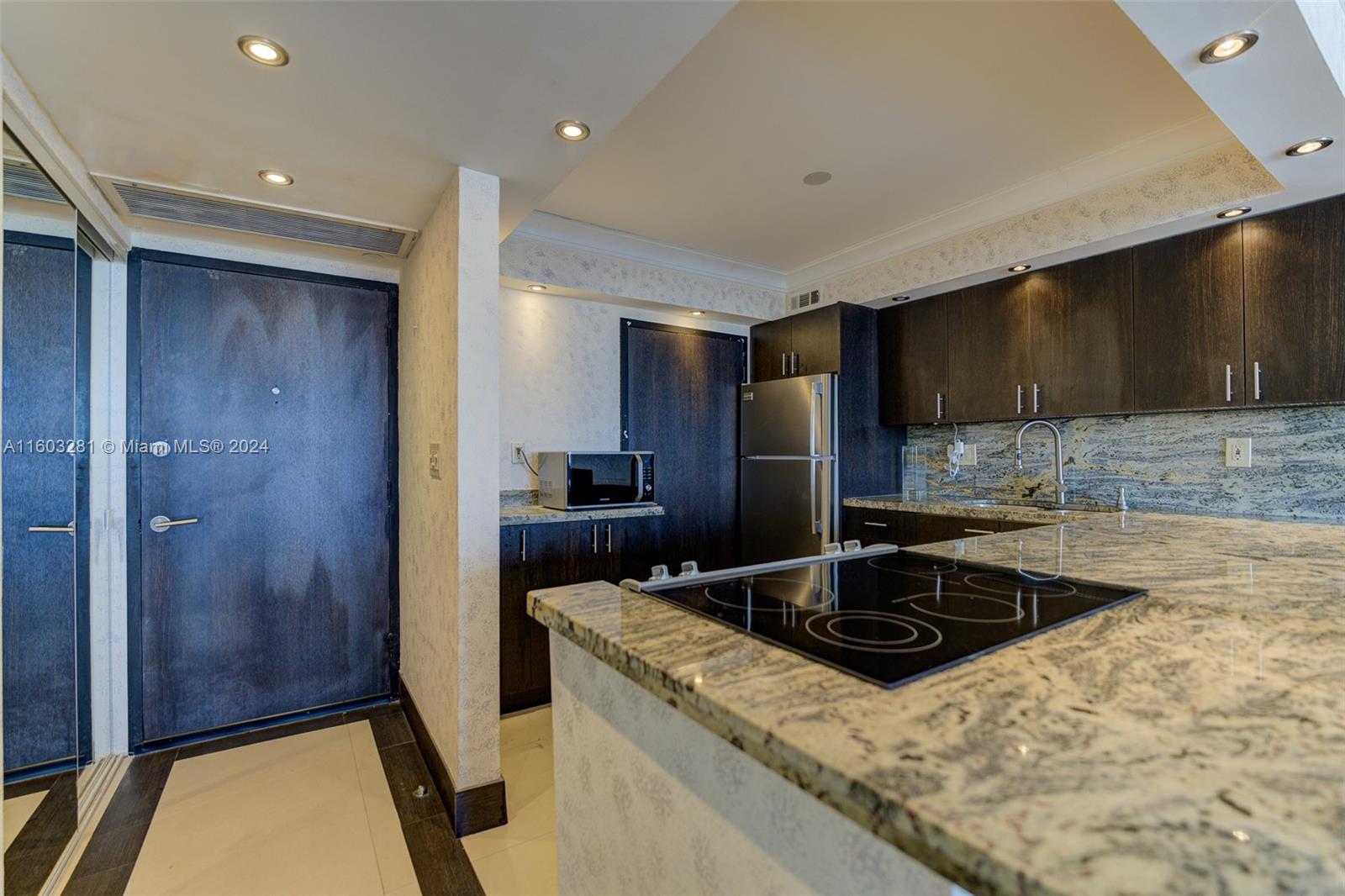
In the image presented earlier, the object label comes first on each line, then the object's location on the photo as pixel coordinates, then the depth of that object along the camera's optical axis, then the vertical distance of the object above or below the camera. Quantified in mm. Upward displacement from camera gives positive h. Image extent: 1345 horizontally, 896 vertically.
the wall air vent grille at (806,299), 4039 +1060
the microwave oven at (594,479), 2986 -147
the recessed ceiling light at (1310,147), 1835 +951
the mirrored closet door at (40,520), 1580 -198
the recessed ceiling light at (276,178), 2059 +996
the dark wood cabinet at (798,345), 3682 +705
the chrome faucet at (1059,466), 3104 -108
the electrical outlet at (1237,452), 2559 -35
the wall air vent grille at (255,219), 2207 +984
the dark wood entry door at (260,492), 2574 -173
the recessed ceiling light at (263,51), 1417 +1006
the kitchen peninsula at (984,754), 404 -273
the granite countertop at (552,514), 2779 -315
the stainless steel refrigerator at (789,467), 3576 -116
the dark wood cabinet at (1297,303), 2197 +552
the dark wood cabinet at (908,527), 2977 -433
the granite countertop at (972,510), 2721 -320
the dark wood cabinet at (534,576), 2859 -632
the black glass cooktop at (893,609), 778 -277
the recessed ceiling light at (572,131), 1801 +1008
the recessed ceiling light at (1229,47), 1402 +981
